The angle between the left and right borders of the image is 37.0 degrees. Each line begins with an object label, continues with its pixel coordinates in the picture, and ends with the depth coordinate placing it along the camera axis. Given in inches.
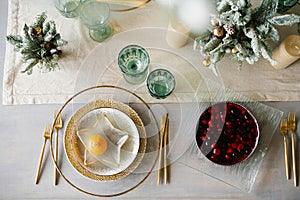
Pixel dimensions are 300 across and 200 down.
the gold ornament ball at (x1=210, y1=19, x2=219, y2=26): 43.9
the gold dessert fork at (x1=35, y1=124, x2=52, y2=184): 47.4
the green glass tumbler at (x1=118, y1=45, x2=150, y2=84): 47.4
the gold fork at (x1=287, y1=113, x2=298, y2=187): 46.8
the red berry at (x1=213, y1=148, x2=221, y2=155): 45.3
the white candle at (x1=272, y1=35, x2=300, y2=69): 46.1
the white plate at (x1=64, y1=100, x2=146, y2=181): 46.3
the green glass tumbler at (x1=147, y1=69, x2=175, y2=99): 47.8
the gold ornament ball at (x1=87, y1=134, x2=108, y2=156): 46.3
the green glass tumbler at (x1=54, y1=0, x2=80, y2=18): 47.9
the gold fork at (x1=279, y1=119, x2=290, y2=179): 46.9
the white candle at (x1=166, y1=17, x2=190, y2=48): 46.8
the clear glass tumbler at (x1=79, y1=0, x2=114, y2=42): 48.8
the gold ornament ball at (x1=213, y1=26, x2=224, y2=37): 43.8
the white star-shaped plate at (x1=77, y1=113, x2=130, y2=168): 46.6
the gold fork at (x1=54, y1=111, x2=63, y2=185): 47.6
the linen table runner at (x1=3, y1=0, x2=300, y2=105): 48.7
